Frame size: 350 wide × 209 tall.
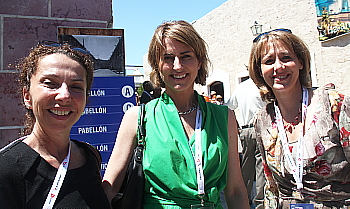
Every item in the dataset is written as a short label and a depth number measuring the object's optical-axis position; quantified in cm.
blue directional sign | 319
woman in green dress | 173
